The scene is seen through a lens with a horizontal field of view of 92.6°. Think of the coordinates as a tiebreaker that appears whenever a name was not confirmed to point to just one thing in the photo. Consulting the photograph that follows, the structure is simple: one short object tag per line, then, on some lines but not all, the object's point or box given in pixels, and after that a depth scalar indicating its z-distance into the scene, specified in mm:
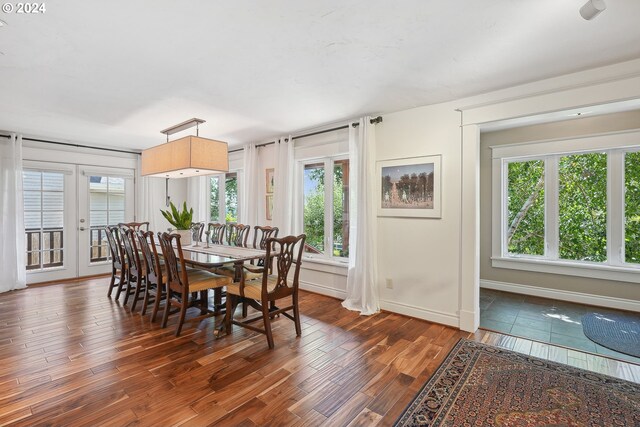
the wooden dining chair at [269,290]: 2781
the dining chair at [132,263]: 3709
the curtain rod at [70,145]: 4927
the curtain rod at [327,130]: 3791
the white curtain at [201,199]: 6266
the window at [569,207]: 3809
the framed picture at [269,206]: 5227
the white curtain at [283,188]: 4695
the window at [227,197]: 6012
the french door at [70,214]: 5047
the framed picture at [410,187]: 3412
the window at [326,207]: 4438
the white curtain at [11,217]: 4547
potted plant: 3760
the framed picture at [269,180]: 5215
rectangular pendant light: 3406
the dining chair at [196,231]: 4605
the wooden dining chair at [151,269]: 3295
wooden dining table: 2947
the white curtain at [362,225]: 3742
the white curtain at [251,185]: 5242
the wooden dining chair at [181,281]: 2990
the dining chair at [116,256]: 4156
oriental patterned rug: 1844
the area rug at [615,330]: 2758
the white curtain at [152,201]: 6109
